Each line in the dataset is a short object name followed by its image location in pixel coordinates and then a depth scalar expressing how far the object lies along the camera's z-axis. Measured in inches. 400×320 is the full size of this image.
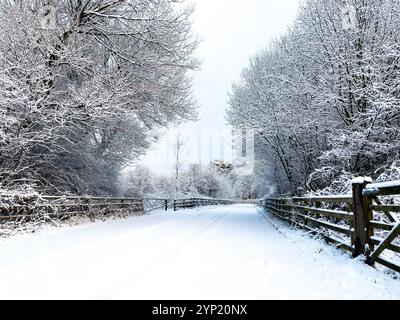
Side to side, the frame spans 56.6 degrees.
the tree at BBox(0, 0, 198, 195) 423.8
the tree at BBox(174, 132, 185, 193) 1765.5
